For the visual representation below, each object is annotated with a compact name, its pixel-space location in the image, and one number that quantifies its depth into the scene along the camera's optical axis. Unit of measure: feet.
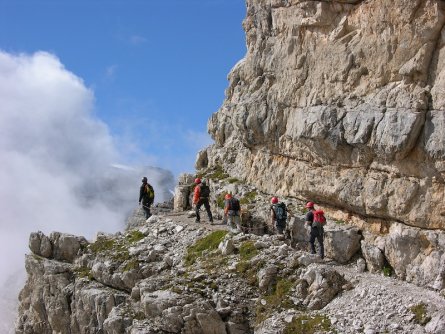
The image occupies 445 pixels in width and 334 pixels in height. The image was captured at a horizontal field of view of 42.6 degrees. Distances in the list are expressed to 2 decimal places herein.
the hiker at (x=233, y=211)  114.93
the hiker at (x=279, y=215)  107.04
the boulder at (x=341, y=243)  98.89
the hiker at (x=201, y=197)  124.26
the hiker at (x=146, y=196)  138.76
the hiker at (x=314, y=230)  96.84
